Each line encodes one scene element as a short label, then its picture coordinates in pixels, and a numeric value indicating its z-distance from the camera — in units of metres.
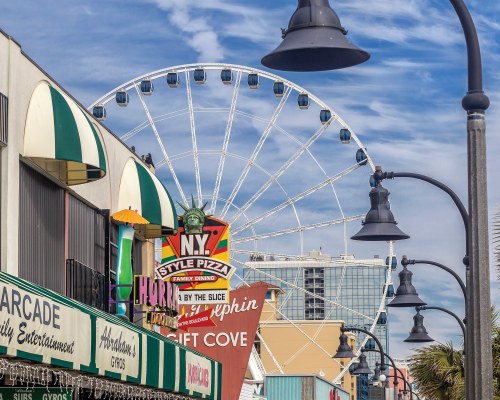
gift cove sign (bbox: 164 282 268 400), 38.19
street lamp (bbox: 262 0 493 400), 12.82
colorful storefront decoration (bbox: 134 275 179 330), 27.58
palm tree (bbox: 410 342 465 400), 40.53
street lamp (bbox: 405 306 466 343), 34.91
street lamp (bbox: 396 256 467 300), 26.93
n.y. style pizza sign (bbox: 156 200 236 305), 33.09
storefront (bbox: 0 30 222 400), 17.03
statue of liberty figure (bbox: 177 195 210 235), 33.88
